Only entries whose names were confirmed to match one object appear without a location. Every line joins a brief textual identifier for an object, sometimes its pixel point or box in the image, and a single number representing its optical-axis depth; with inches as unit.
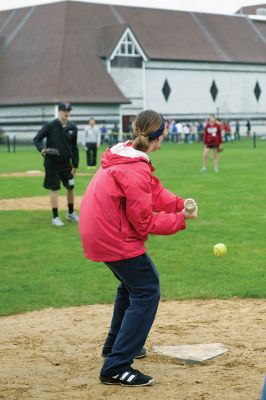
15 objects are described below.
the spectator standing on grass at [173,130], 2632.9
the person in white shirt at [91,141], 1327.5
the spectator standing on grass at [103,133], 2520.4
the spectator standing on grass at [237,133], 2854.6
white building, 2539.4
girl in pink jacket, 243.3
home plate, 276.4
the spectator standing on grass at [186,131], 2603.3
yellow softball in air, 485.2
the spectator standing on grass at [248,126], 3065.5
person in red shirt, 1153.4
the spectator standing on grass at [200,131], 2704.2
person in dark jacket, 609.3
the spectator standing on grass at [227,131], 2691.9
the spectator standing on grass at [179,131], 2615.7
